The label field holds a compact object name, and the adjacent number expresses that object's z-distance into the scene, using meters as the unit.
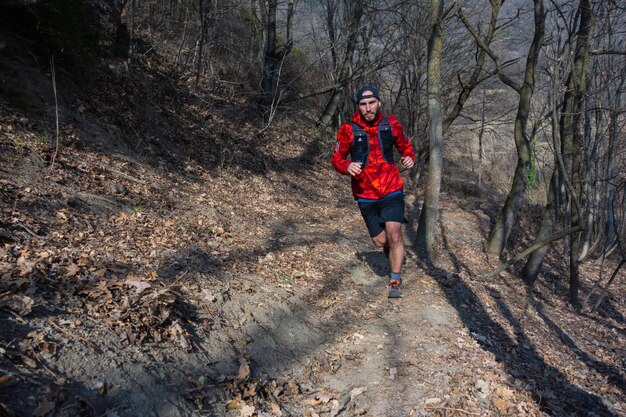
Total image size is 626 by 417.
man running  5.46
